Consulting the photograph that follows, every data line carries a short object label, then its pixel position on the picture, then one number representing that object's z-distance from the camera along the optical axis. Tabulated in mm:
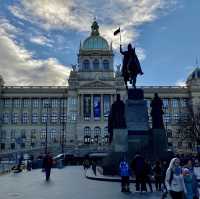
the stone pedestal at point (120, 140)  17369
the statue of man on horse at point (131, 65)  19057
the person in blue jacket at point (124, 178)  12540
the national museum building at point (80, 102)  77975
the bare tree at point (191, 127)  45523
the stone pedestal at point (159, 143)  17394
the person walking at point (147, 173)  12701
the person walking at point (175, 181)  7367
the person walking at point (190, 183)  7234
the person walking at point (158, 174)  13189
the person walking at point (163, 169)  13208
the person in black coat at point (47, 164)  18620
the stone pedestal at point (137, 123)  17546
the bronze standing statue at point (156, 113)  18078
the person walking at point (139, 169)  12426
